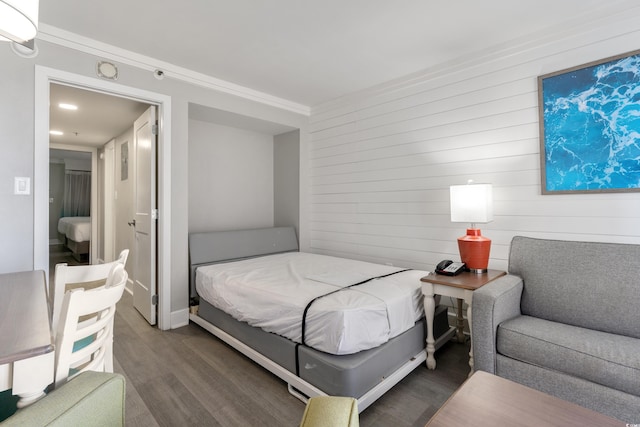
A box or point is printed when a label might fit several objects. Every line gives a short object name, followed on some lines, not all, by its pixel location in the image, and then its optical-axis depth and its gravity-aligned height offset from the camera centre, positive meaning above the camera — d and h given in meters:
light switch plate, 2.18 +0.25
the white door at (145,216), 3.06 +0.03
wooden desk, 0.79 -0.34
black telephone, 2.29 -0.39
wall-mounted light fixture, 1.05 +0.71
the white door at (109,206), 5.27 +0.23
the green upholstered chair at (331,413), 0.42 -0.28
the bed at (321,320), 1.78 -0.70
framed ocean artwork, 2.09 +0.63
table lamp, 2.31 +0.00
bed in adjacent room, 6.05 -0.31
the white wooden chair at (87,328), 0.98 -0.39
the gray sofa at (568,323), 1.51 -0.66
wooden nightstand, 2.08 -0.50
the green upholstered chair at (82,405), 0.68 -0.44
